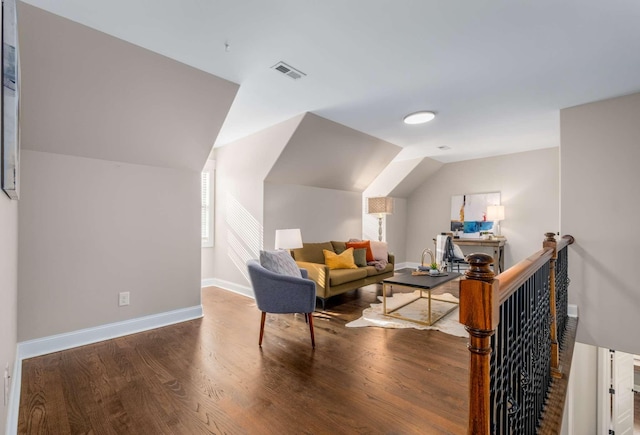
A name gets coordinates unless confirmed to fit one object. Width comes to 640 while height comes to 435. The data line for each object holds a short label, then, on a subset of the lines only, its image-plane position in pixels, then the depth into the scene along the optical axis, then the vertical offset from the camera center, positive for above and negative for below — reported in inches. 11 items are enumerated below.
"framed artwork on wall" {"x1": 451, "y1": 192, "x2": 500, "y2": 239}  243.0 +5.3
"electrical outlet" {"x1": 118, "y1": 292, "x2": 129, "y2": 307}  119.2 -33.6
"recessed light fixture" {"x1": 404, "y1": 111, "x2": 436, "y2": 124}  147.5 +52.1
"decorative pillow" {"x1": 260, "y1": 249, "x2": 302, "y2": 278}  116.5 -18.1
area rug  127.8 -46.8
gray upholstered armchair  109.0 -28.2
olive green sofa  148.8 -30.1
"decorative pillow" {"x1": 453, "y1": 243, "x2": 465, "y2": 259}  223.2 -25.0
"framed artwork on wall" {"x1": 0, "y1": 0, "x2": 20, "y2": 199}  46.9 +20.2
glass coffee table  132.0 -30.2
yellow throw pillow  171.2 -24.5
